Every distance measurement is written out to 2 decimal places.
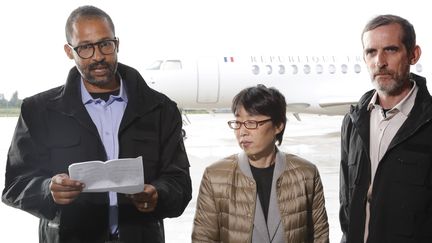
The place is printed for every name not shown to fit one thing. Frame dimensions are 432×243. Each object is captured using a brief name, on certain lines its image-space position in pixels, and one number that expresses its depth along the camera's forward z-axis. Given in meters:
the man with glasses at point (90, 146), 1.86
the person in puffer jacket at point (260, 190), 2.05
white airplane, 10.86
